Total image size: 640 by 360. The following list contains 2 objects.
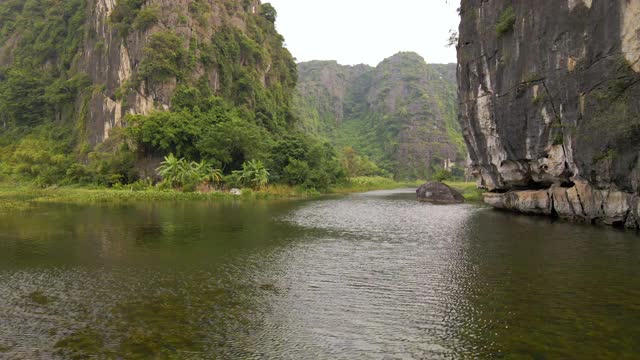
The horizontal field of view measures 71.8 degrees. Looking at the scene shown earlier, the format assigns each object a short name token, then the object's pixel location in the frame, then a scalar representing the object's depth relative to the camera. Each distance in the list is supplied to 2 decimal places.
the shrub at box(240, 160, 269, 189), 58.72
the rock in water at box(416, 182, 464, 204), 48.81
